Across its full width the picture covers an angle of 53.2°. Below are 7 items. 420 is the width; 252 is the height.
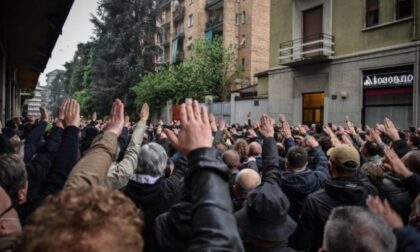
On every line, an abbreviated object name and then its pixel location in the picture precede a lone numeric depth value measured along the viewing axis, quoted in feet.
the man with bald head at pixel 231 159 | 13.74
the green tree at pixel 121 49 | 121.08
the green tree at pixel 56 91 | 251.19
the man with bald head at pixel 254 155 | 15.90
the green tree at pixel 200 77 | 100.07
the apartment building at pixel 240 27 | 116.26
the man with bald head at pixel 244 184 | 10.29
